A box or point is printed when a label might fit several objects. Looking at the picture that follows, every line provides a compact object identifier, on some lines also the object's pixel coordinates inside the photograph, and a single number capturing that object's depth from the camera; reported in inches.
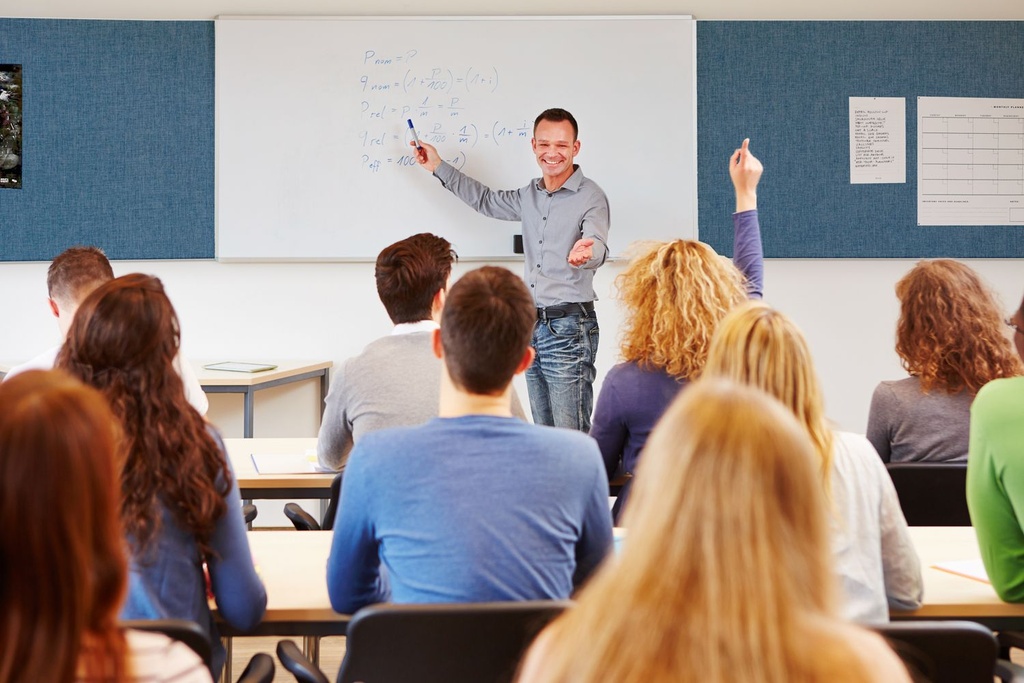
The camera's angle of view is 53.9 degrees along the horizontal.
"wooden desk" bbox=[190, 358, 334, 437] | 159.0
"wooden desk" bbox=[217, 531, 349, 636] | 68.4
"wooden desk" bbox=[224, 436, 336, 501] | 105.0
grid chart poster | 187.9
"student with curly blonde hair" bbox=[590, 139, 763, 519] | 94.5
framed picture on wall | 181.8
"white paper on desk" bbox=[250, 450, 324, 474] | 108.7
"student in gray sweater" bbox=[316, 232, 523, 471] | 99.0
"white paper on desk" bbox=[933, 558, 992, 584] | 76.8
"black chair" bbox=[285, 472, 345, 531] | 102.7
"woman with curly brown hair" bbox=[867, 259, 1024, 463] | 99.7
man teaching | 171.8
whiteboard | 183.3
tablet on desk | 167.2
